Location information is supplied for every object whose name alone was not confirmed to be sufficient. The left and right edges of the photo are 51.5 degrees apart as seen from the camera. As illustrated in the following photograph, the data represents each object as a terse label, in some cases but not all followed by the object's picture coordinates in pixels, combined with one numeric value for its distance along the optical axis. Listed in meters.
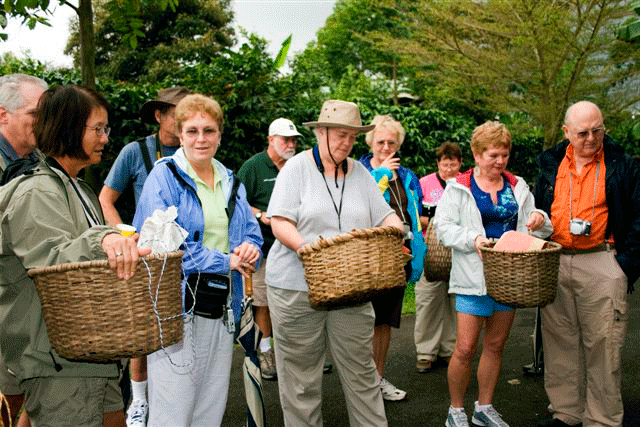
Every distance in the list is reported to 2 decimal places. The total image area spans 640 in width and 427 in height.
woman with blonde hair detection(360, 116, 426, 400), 5.12
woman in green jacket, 2.45
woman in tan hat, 3.97
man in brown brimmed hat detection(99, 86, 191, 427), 4.75
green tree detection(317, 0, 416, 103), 37.28
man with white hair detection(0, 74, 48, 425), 3.23
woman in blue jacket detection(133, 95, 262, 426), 3.38
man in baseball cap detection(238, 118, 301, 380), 6.13
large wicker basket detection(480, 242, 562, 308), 4.07
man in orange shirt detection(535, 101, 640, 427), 4.53
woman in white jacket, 4.57
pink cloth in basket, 4.16
